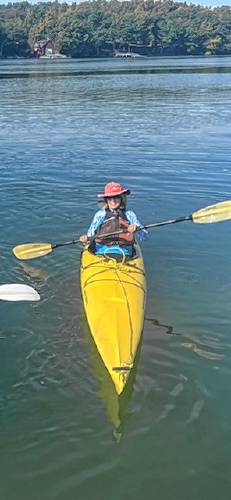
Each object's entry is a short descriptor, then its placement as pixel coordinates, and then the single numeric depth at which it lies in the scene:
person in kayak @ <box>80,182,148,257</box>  8.68
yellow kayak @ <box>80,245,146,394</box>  6.32
